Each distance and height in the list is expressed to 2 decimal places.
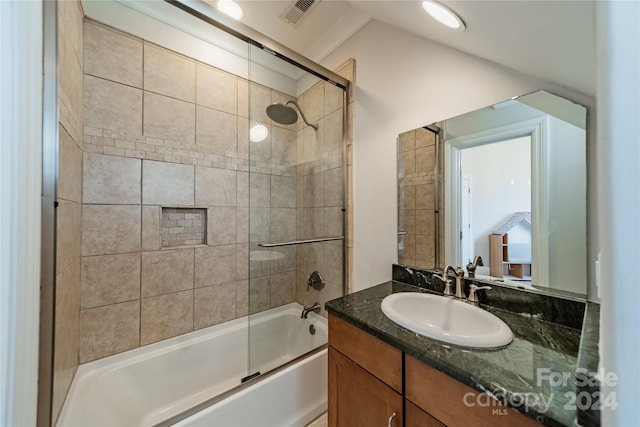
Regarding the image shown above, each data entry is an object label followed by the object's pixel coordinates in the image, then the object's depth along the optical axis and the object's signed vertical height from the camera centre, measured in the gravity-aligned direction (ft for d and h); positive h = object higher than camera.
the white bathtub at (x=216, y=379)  3.89 -3.24
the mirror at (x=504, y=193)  2.99 +0.37
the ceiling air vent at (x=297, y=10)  4.98 +4.60
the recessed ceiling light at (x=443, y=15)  2.89 +2.63
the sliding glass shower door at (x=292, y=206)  5.34 +0.25
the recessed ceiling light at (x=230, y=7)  4.98 +4.59
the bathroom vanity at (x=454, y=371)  1.90 -1.45
